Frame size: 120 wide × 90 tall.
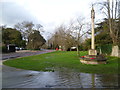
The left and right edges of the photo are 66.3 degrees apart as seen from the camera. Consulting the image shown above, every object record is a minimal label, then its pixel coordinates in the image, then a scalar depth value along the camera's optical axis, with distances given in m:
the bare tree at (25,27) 41.95
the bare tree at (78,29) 18.08
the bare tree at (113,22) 16.93
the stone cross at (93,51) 10.86
